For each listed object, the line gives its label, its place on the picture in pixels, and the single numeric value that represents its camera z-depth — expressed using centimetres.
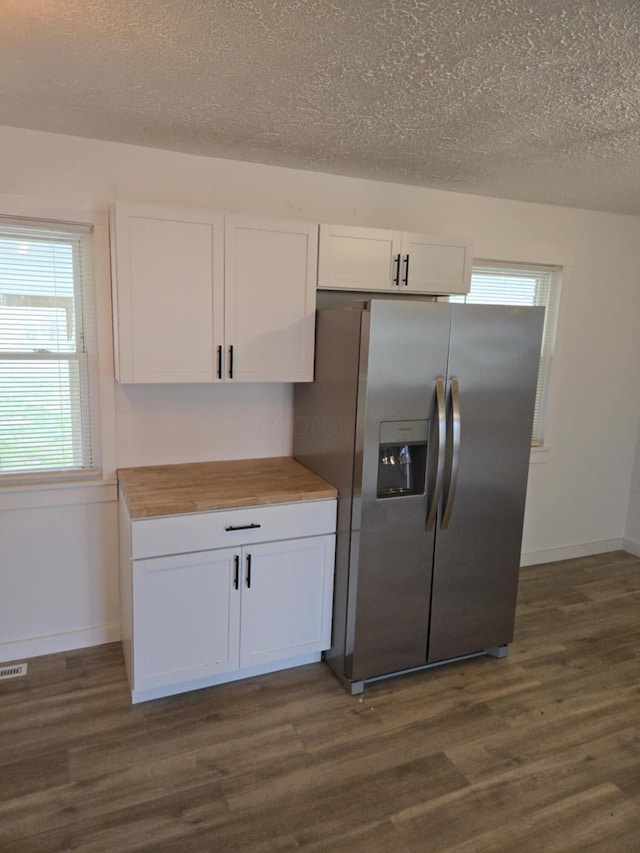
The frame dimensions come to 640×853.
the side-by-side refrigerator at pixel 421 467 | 242
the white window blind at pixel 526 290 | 368
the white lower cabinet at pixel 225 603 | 238
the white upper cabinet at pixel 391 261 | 276
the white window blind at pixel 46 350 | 256
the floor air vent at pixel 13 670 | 266
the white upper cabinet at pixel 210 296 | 242
